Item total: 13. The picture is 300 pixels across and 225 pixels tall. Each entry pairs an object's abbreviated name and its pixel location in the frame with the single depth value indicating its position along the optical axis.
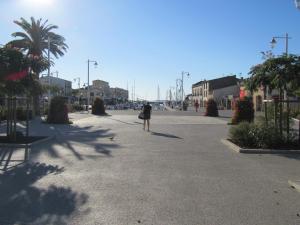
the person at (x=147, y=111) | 12.28
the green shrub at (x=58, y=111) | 14.96
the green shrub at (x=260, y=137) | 7.48
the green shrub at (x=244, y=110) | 14.17
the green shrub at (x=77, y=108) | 30.75
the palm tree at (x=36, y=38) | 22.20
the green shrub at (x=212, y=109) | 21.80
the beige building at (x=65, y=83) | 55.59
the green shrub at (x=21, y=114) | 17.10
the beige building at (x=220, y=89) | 54.66
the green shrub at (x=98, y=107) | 24.01
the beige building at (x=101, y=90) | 70.46
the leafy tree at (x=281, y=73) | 7.67
